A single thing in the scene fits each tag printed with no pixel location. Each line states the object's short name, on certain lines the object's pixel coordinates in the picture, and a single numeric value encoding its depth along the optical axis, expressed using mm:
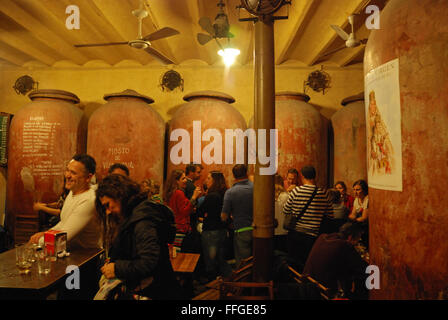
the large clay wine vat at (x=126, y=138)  6672
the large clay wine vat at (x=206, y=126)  6547
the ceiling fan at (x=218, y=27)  5031
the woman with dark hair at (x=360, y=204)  4746
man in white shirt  2910
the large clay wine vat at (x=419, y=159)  2254
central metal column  2502
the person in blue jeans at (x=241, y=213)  4168
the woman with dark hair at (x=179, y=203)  4457
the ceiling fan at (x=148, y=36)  5137
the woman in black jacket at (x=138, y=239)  2057
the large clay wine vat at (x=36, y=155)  6758
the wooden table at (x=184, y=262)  3438
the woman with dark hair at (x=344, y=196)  5855
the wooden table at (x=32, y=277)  2102
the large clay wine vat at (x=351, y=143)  6688
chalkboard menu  7500
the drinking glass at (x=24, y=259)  2385
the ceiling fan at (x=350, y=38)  5285
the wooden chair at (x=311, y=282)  2326
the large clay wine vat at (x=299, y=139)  6660
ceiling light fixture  5941
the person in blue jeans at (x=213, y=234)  4473
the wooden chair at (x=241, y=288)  2144
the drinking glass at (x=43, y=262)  2379
